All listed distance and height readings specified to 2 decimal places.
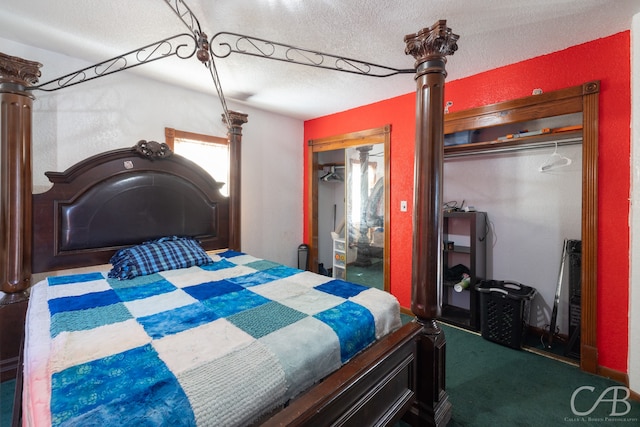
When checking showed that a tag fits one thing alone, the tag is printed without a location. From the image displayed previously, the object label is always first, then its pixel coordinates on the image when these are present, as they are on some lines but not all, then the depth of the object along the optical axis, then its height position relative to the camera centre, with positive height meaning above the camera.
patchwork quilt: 0.79 -0.54
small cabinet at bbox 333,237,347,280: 4.04 -0.73
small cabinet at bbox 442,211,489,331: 2.81 -0.59
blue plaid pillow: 2.07 -0.39
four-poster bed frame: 1.07 -0.34
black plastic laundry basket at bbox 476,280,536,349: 2.42 -0.92
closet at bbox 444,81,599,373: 2.04 +0.60
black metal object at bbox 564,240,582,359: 2.40 -0.65
